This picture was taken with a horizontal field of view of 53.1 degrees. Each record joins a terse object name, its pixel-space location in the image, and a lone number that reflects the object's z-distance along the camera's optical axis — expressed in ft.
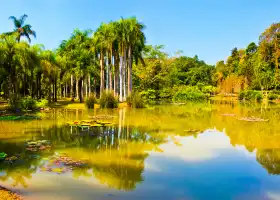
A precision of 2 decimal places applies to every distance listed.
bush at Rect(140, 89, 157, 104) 138.10
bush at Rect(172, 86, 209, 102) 157.48
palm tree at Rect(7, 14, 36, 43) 128.47
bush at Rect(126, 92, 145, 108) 91.09
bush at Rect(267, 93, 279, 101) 151.43
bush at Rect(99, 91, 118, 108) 86.94
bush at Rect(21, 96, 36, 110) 73.82
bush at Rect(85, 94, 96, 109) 87.10
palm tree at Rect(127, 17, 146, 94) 107.65
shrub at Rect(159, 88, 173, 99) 160.85
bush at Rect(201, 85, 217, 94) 189.37
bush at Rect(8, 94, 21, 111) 69.92
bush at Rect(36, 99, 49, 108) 82.14
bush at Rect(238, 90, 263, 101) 150.71
